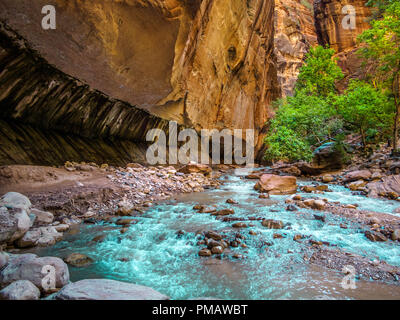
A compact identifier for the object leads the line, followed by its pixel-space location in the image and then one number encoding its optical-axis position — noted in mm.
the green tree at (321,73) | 18734
